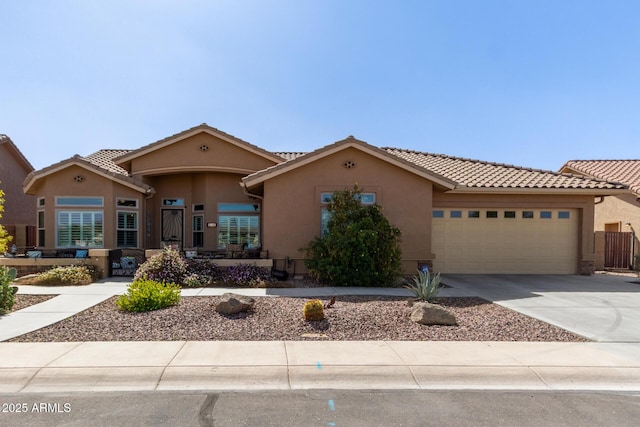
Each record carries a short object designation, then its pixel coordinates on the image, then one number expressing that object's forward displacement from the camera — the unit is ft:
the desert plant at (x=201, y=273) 36.52
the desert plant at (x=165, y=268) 36.05
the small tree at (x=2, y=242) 32.06
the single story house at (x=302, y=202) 42.04
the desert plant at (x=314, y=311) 23.77
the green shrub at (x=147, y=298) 26.00
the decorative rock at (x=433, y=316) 24.04
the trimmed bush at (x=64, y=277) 37.19
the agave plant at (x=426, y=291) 28.17
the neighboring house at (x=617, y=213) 56.03
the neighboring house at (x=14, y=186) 68.13
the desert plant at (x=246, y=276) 37.27
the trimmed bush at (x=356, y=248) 36.19
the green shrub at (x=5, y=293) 26.58
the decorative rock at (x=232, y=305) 25.07
